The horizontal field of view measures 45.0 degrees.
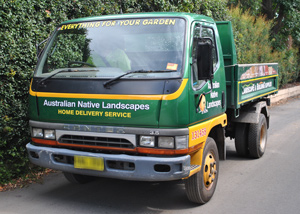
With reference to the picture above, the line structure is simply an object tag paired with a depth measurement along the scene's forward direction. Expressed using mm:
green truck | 3889
